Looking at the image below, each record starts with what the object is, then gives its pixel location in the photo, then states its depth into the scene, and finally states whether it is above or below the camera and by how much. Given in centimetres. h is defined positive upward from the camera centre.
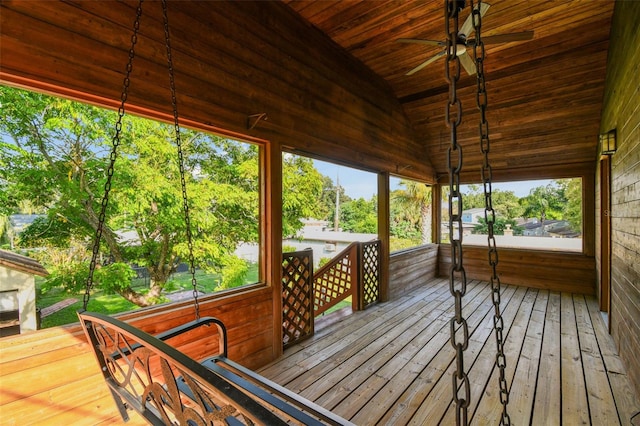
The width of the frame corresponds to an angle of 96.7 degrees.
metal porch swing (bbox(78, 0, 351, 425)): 78 -60
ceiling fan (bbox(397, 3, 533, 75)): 242 +155
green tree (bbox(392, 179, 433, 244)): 744 +40
